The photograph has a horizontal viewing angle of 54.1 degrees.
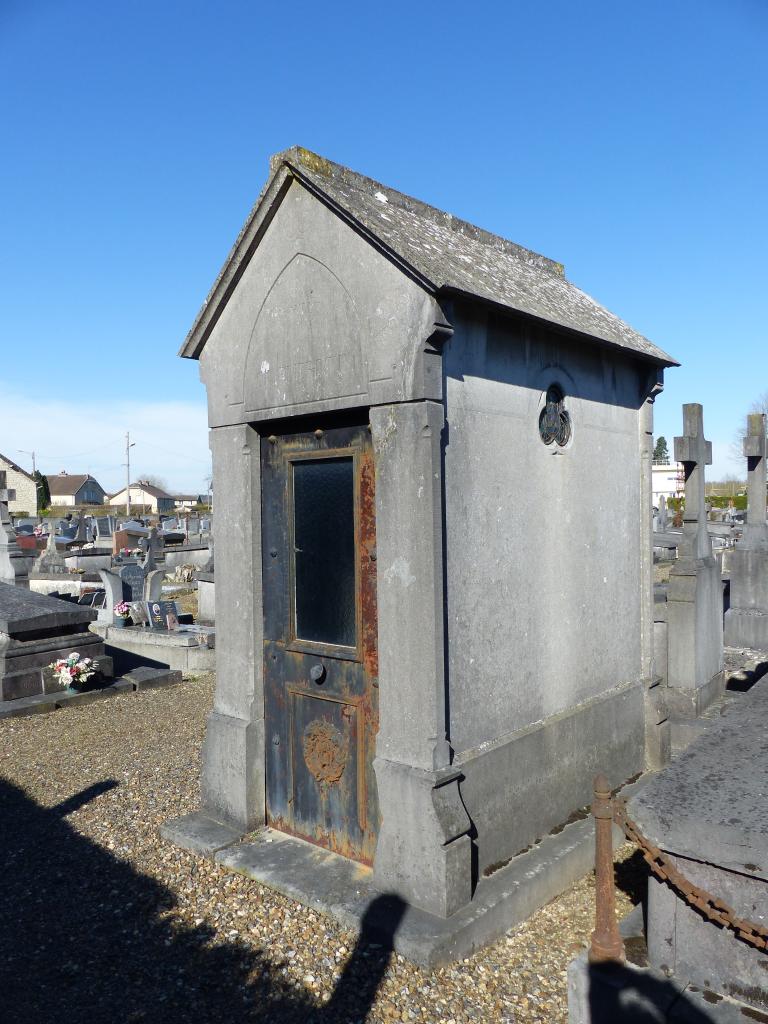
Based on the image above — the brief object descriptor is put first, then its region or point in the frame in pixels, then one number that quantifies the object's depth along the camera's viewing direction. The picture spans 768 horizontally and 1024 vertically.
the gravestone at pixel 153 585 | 13.52
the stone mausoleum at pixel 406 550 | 3.87
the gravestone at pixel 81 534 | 30.19
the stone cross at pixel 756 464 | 9.35
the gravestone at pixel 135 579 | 14.91
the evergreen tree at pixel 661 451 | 79.50
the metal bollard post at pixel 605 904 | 2.92
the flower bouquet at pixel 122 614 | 12.12
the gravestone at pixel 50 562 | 20.44
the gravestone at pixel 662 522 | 25.54
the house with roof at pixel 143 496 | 93.86
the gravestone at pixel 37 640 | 8.67
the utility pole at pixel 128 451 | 62.78
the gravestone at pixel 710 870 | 2.69
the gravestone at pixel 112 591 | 12.15
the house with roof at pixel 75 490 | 90.50
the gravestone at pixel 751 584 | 10.06
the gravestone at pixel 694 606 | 6.19
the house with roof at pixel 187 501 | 74.75
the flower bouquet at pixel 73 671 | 8.74
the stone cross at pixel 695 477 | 6.61
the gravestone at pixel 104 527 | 34.02
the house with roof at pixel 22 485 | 64.06
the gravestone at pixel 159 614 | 12.24
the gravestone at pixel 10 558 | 12.93
